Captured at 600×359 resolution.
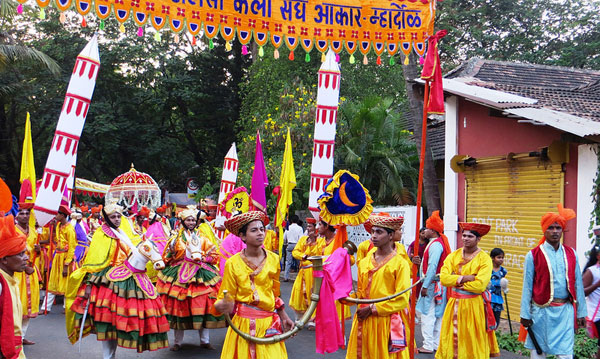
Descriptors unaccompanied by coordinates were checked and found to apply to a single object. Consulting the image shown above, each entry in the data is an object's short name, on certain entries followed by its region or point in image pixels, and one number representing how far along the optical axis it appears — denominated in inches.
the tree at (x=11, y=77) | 880.5
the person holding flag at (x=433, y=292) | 336.5
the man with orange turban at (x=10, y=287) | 154.6
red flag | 254.8
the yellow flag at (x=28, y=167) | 373.1
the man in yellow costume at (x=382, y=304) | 213.3
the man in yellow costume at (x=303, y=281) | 386.0
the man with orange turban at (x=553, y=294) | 245.3
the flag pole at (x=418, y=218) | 230.7
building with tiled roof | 362.9
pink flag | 377.4
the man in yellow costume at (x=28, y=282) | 328.2
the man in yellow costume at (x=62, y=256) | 476.7
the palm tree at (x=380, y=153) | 670.5
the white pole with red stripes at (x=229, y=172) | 483.2
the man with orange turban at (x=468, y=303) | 270.1
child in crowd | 335.6
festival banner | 327.6
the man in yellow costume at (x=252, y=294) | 195.5
